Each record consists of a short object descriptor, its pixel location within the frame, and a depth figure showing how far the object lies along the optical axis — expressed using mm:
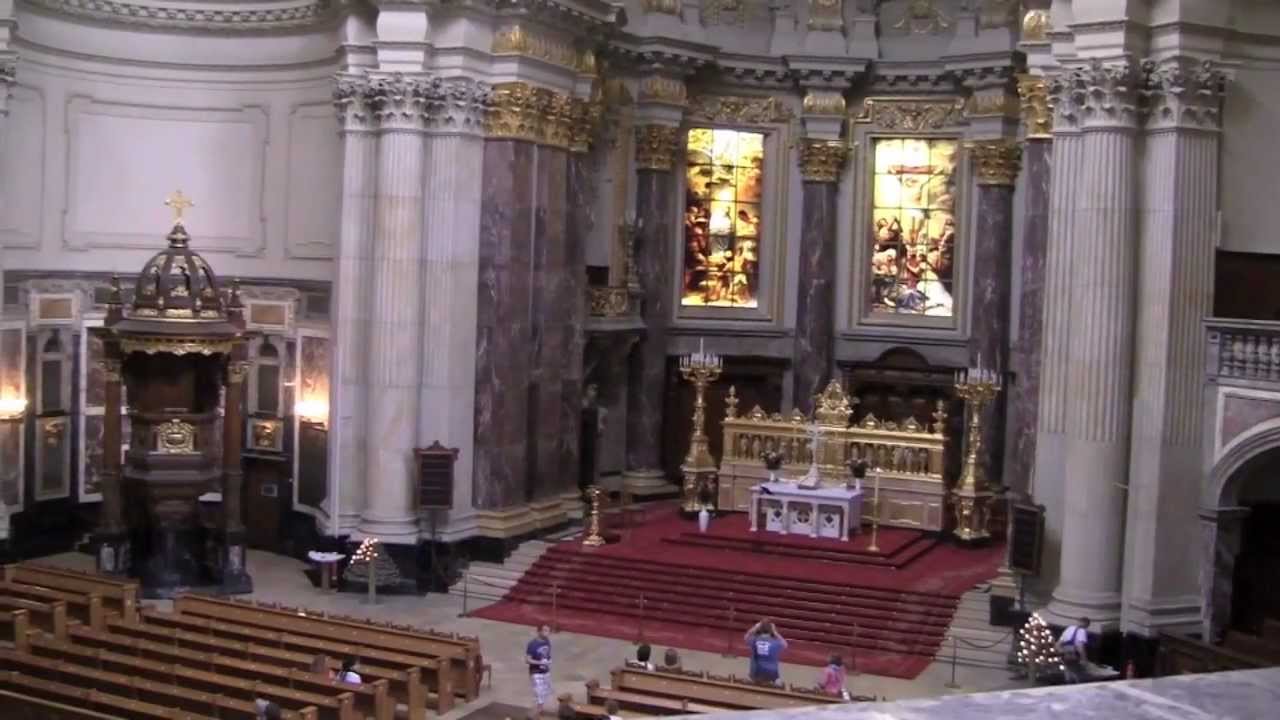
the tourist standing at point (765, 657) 18219
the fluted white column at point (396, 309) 24672
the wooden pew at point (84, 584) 20391
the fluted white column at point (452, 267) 24891
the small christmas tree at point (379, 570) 24453
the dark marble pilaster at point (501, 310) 25266
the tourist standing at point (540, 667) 18062
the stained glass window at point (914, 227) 31484
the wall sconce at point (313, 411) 27250
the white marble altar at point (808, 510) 25625
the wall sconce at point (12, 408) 25781
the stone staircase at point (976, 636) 20797
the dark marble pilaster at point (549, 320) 26156
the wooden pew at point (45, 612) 18875
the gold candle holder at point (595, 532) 25478
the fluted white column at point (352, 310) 25188
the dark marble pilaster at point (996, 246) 29406
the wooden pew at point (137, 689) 15766
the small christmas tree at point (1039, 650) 18391
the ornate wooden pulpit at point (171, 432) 24375
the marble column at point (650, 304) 30891
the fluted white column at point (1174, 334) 18688
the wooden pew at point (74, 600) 19734
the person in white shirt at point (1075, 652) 18062
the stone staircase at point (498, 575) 24453
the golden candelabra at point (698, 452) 28406
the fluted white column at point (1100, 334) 18984
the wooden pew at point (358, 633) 18469
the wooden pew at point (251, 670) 16469
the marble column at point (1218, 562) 18594
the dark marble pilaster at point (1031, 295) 22922
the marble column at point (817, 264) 31656
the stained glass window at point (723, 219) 32312
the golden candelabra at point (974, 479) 26203
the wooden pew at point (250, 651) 17281
